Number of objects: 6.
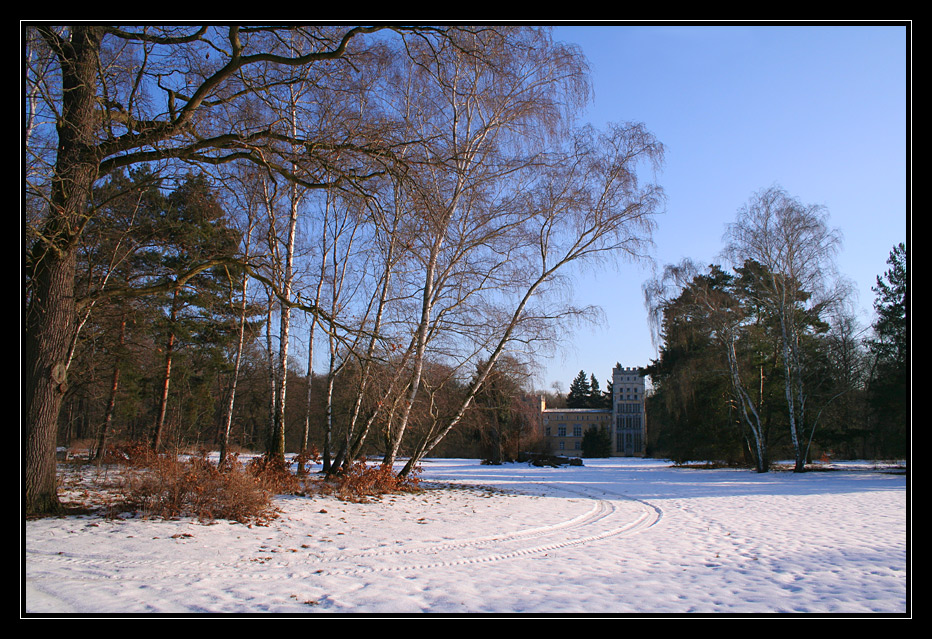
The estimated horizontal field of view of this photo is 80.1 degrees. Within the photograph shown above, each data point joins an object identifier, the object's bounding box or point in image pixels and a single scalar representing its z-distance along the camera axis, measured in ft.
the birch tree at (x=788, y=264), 70.90
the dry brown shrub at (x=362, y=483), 37.11
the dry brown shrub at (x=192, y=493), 25.43
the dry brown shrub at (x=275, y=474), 31.53
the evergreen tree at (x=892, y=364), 69.77
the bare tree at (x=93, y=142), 21.59
